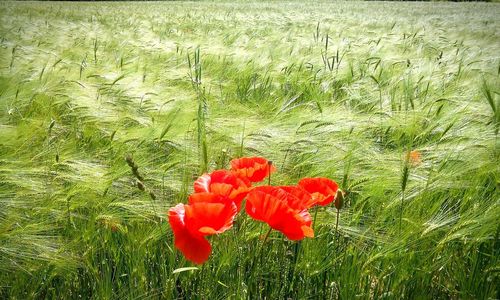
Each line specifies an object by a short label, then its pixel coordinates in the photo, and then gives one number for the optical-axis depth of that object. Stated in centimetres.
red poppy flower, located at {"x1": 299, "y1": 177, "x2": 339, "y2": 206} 80
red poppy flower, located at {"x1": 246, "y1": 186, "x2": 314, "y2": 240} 68
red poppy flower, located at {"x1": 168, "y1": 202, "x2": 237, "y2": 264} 66
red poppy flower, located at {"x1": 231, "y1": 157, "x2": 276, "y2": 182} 84
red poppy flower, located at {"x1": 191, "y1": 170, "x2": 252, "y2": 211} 74
